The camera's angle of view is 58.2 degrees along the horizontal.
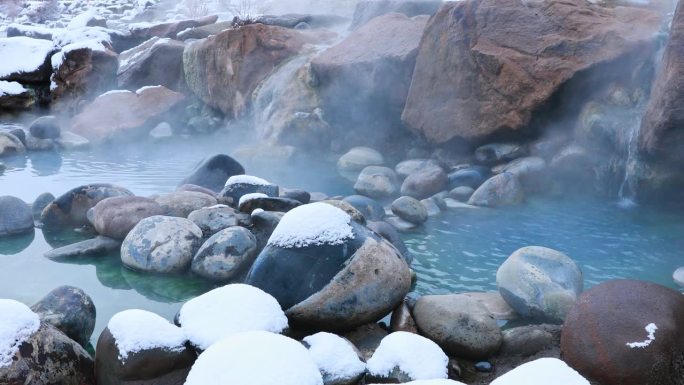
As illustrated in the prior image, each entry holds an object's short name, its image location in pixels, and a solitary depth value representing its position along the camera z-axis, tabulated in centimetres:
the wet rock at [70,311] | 375
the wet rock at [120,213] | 567
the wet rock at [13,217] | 599
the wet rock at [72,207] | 629
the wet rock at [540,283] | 410
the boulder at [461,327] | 369
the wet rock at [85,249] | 548
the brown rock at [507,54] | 812
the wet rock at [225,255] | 494
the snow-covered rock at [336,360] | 324
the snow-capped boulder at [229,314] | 341
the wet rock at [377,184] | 789
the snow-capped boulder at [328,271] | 385
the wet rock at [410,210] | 660
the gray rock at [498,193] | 735
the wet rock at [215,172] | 759
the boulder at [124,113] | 1247
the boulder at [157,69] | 1537
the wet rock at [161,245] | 509
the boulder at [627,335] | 301
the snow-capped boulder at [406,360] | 321
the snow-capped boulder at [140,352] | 325
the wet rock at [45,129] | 1128
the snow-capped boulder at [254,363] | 236
